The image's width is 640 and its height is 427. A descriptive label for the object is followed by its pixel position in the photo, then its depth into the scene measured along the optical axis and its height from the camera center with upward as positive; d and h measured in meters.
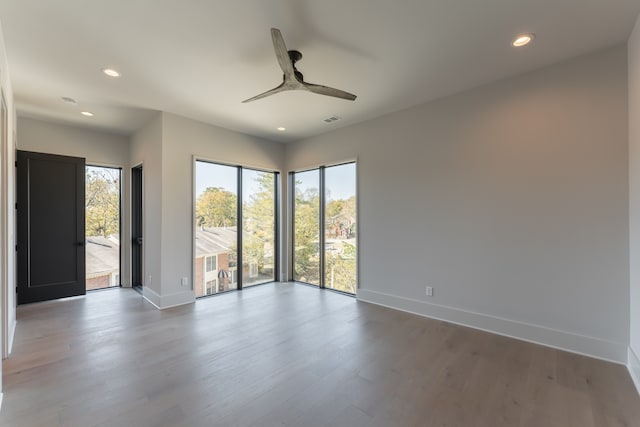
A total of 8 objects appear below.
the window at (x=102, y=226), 4.96 -0.17
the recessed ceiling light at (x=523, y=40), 2.34 +1.52
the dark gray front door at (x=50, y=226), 4.11 -0.14
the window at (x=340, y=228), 4.74 -0.24
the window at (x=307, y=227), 5.39 -0.24
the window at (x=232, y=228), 4.65 -0.22
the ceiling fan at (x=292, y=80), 2.18 +1.24
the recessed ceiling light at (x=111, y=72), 2.88 +1.55
